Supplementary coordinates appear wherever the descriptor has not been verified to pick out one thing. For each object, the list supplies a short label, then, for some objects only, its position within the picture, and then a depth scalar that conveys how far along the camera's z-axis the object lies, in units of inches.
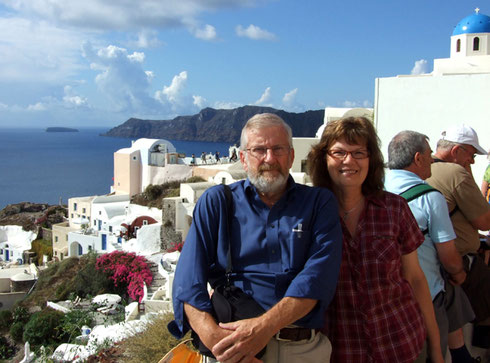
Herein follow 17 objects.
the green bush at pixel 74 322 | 470.3
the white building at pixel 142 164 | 1353.3
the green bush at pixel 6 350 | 596.3
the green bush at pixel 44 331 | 528.2
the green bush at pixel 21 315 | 702.1
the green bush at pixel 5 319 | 721.0
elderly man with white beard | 80.3
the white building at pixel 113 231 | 787.4
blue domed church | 472.4
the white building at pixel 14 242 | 1315.2
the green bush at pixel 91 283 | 647.8
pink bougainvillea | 572.7
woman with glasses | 89.9
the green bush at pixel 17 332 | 639.5
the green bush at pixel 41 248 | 1243.8
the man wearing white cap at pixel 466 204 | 117.4
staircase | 533.3
